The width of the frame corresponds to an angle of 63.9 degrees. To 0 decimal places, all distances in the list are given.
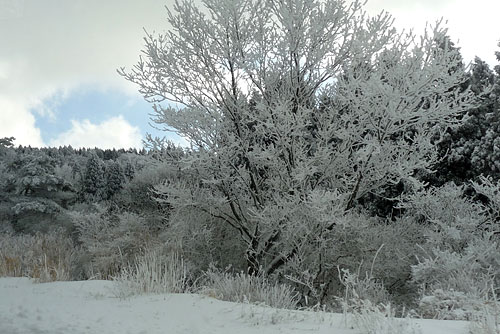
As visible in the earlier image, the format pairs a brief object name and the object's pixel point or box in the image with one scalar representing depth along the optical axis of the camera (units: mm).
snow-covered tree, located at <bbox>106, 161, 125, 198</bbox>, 30277
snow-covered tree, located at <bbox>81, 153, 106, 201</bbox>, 30511
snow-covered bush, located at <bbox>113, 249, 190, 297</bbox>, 4625
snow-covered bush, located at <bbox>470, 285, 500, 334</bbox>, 2757
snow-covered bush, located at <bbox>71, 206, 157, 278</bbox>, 12234
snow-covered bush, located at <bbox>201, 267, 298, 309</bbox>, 4699
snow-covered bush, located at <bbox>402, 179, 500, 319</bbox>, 4812
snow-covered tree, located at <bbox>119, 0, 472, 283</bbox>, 7852
